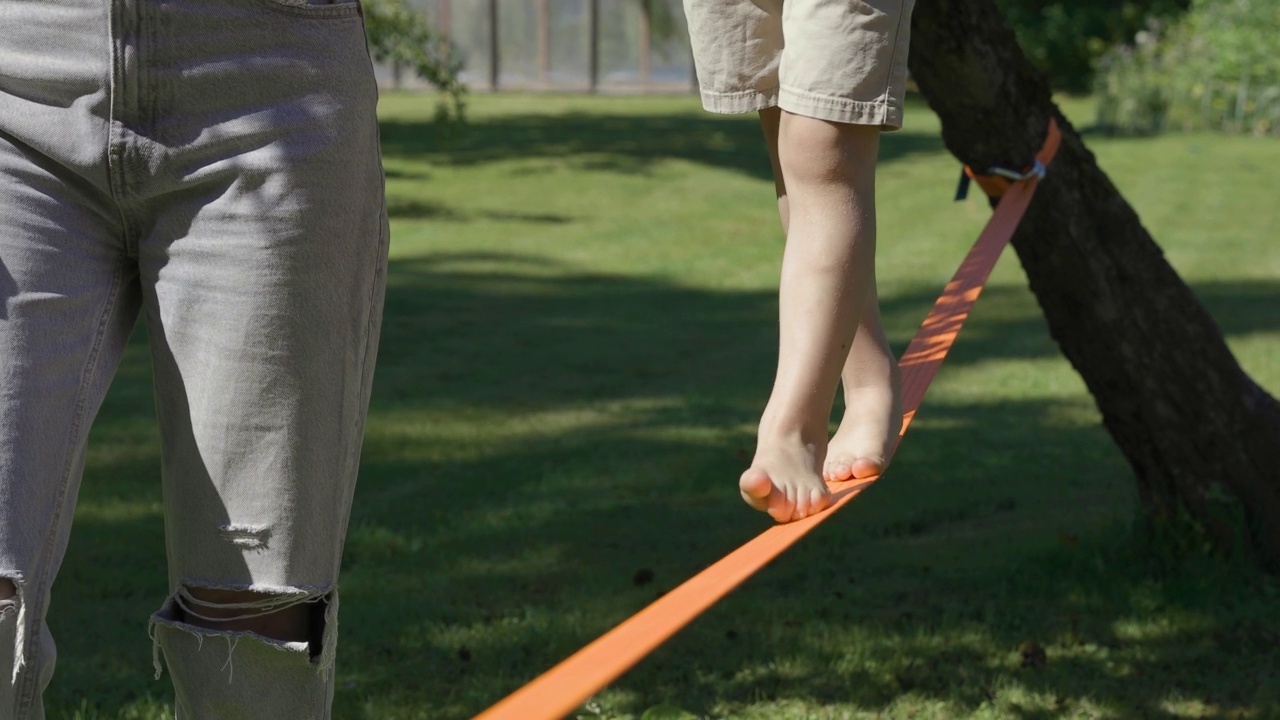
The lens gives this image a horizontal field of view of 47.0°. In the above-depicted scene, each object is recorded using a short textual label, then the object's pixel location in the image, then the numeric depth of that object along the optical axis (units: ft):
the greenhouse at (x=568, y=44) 85.71
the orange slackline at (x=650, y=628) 3.72
